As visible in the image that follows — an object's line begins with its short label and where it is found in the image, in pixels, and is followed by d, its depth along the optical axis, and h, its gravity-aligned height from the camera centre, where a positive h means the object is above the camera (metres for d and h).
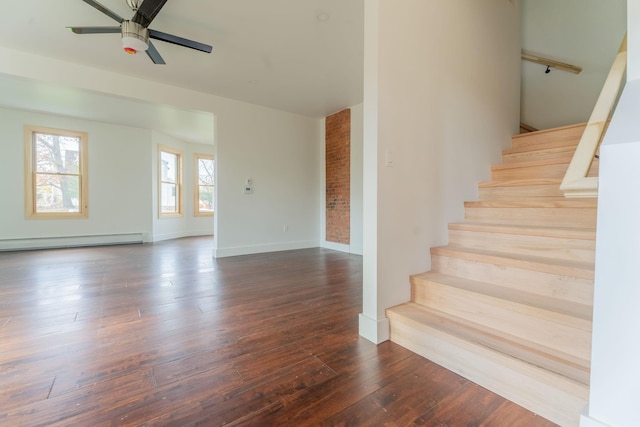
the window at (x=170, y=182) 7.19 +0.71
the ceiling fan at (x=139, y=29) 2.25 +1.54
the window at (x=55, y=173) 5.54 +0.70
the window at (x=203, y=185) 8.12 +0.70
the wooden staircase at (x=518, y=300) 1.28 -0.52
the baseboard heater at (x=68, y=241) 5.43 -0.74
